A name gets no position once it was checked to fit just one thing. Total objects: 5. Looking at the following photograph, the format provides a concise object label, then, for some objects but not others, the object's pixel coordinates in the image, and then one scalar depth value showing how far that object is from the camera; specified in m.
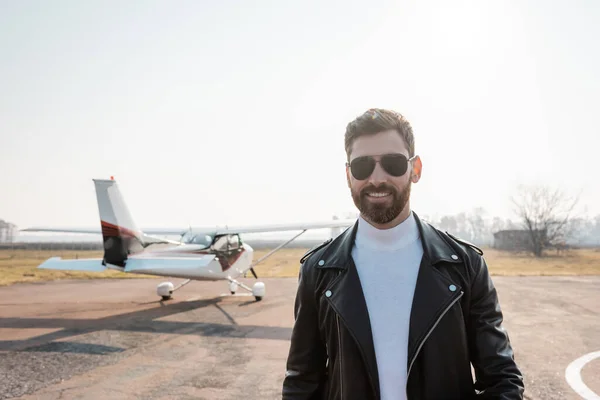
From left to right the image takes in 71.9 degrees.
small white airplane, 11.59
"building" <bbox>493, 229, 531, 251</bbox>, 45.34
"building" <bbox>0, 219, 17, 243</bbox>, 102.25
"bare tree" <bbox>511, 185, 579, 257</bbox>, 41.56
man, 1.71
